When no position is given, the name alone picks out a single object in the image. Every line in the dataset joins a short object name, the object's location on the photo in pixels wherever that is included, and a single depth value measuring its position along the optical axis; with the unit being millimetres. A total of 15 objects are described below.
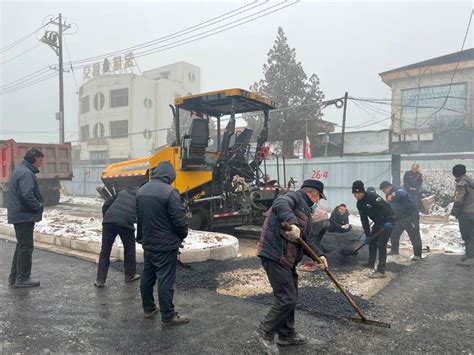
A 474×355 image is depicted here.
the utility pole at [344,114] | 17242
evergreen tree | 25641
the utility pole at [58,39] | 22088
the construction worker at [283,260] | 3170
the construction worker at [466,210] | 6316
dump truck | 13820
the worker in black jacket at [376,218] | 5555
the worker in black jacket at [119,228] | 4898
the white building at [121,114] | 42594
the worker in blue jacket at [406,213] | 6625
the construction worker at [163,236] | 3676
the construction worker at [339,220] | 7277
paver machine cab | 7789
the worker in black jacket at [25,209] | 4773
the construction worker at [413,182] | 10469
